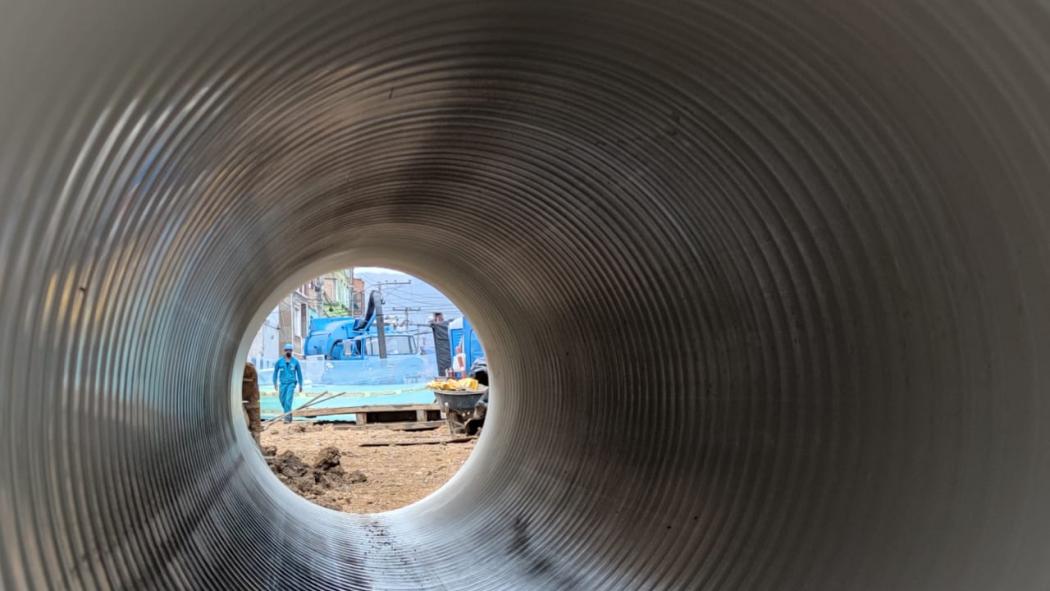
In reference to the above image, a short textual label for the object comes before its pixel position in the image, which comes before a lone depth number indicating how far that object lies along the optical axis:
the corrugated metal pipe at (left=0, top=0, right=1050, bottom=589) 2.03
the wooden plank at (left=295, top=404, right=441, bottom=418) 16.92
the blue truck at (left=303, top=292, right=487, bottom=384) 24.70
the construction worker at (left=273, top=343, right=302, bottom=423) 16.97
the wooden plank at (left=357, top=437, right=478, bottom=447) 13.80
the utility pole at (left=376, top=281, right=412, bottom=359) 26.25
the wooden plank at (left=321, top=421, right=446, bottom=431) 16.00
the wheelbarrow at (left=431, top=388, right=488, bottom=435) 14.58
